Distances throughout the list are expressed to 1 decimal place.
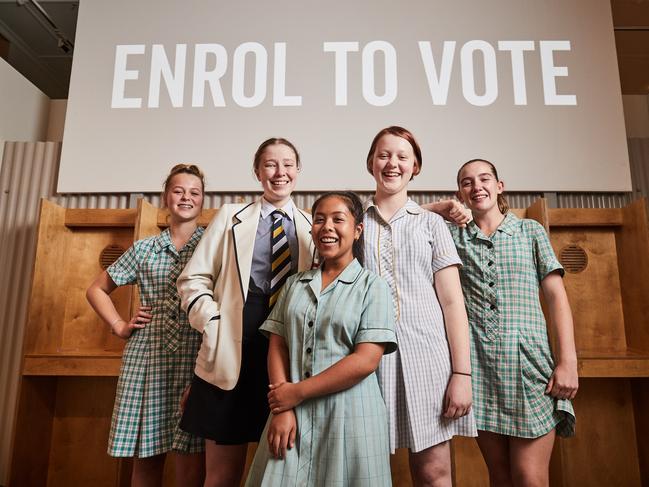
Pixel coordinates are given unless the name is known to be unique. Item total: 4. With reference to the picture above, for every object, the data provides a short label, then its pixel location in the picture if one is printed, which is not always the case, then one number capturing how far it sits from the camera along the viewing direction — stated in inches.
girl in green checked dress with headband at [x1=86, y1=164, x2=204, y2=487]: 66.9
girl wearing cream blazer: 54.9
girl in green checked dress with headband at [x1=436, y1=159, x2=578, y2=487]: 58.2
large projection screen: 118.8
